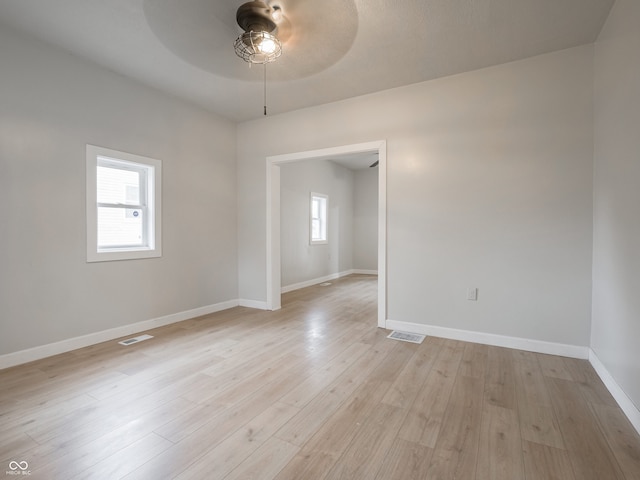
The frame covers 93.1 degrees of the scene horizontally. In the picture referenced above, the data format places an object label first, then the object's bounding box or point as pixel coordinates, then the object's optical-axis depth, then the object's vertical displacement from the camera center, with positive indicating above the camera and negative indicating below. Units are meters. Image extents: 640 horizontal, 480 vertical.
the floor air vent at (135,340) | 3.14 -1.11
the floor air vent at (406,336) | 3.23 -1.09
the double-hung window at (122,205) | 3.08 +0.34
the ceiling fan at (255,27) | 2.22 +1.70
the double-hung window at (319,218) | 7.19 +0.45
